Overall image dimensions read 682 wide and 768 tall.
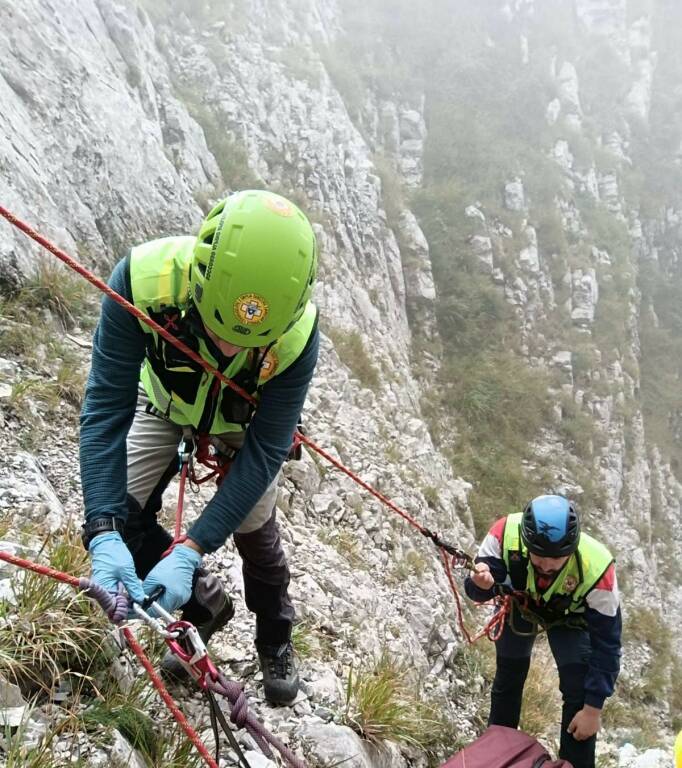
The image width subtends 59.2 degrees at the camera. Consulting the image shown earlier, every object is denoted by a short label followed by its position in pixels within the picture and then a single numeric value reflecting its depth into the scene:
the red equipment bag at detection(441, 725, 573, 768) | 2.85
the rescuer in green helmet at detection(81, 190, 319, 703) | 1.87
